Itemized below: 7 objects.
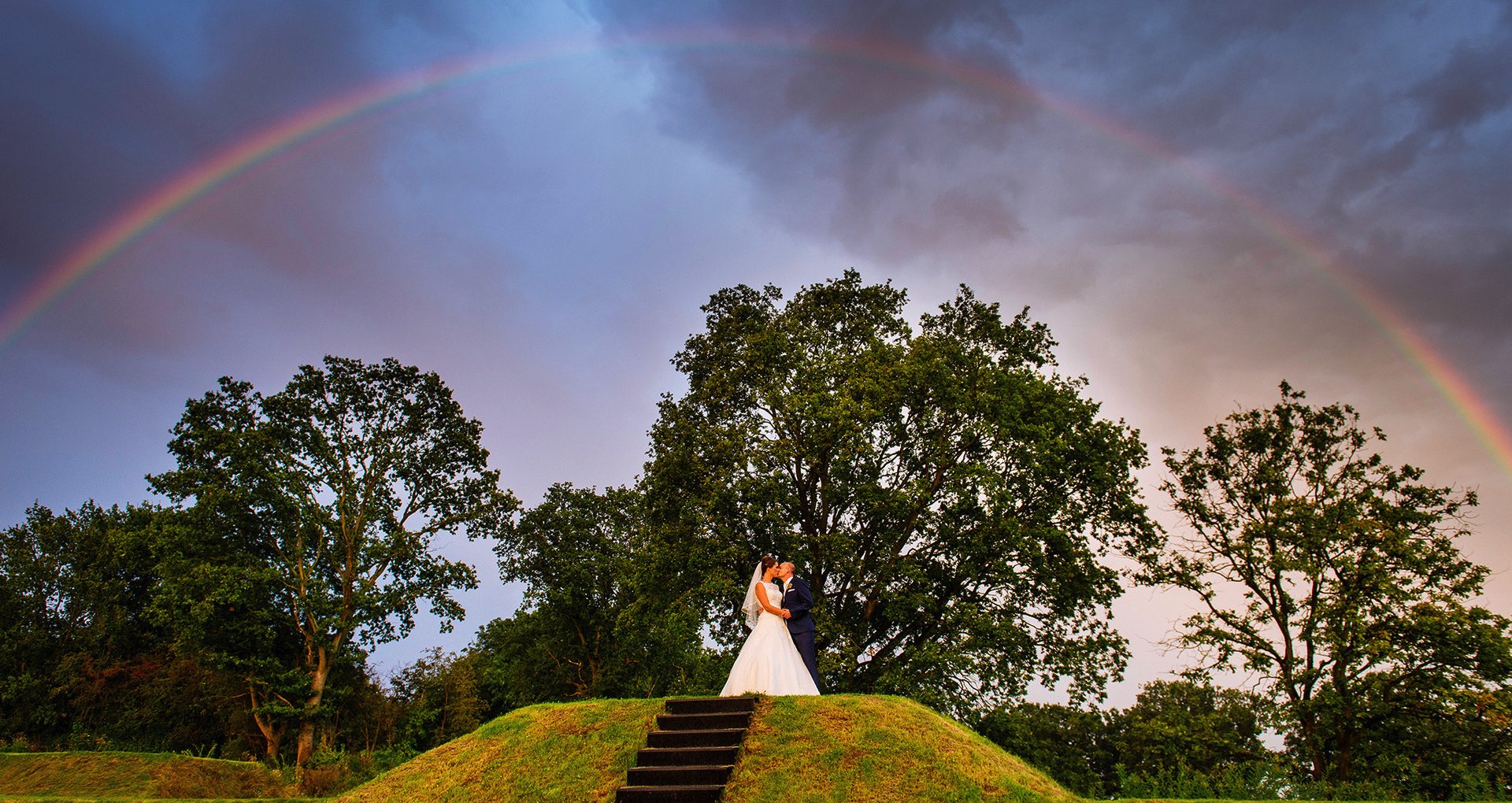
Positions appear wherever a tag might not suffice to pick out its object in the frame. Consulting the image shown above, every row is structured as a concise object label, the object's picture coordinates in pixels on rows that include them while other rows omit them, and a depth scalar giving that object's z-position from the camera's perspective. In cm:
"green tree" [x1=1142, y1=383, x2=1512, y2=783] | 2359
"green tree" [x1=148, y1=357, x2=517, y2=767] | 3177
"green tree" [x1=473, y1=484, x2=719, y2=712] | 4325
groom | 1568
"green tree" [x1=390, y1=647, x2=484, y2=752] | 4012
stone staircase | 1143
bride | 1490
